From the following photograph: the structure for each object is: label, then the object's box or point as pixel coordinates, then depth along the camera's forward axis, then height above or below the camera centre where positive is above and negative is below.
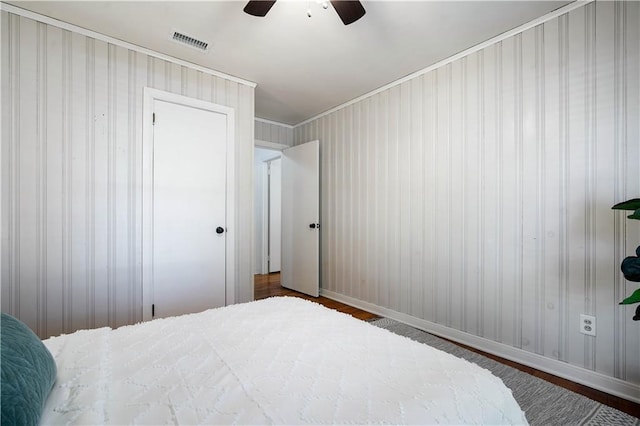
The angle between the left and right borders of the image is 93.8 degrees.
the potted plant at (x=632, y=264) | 1.41 -0.25
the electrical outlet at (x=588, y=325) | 1.92 -0.73
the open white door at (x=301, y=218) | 4.05 -0.08
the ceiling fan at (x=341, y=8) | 1.70 +1.19
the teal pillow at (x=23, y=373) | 0.65 -0.41
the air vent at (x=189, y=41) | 2.36 +1.40
